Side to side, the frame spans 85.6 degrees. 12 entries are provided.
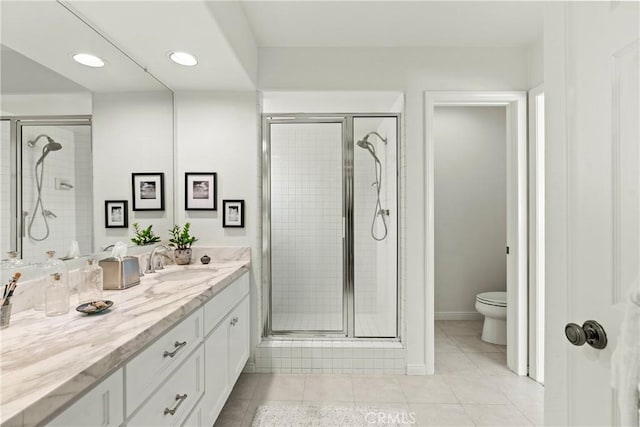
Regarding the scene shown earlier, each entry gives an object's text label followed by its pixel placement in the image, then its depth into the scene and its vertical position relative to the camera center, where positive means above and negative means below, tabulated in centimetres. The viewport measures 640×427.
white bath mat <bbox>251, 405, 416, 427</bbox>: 200 -122
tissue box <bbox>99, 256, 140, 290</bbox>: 173 -30
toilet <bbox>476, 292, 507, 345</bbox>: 312 -97
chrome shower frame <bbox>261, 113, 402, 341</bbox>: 279 -6
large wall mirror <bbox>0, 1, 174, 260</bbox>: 137 +41
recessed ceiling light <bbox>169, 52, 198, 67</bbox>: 206 +95
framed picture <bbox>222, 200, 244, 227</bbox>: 266 +0
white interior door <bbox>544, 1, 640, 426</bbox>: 72 +5
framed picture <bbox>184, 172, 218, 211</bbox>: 266 +17
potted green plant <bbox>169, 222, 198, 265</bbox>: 250 -22
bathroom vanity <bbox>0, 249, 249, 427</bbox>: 81 -42
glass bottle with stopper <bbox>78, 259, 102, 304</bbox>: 154 -32
